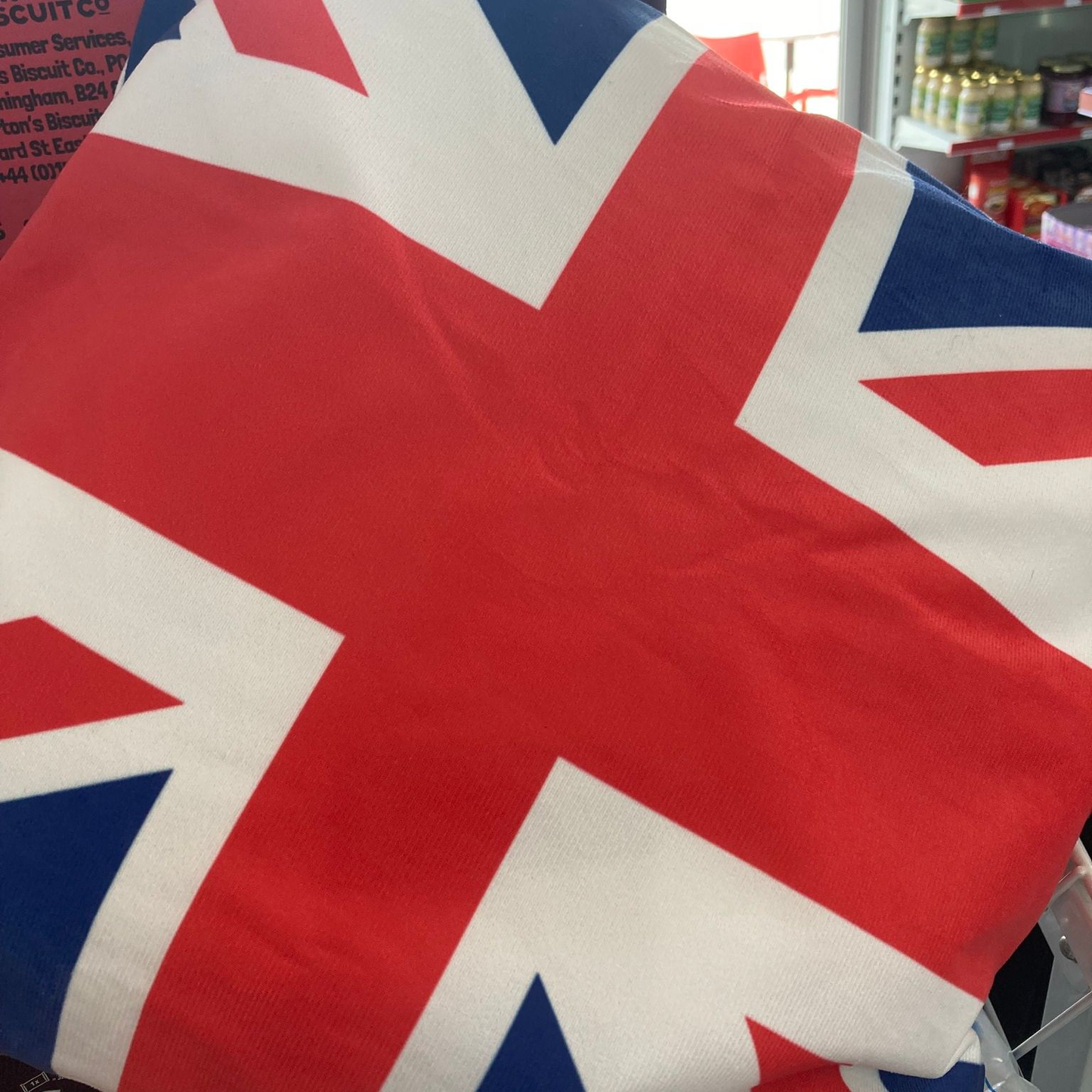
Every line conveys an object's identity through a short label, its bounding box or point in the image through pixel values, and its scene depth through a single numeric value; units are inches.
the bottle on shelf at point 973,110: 94.0
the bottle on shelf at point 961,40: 98.1
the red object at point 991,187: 103.3
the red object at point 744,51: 115.6
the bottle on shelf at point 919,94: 99.0
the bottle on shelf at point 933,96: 97.3
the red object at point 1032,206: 100.0
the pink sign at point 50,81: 32.4
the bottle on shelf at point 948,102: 95.8
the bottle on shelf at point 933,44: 96.1
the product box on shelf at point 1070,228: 79.8
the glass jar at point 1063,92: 95.1
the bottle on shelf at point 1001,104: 95.0
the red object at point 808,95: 129.1
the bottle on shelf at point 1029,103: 96.1
